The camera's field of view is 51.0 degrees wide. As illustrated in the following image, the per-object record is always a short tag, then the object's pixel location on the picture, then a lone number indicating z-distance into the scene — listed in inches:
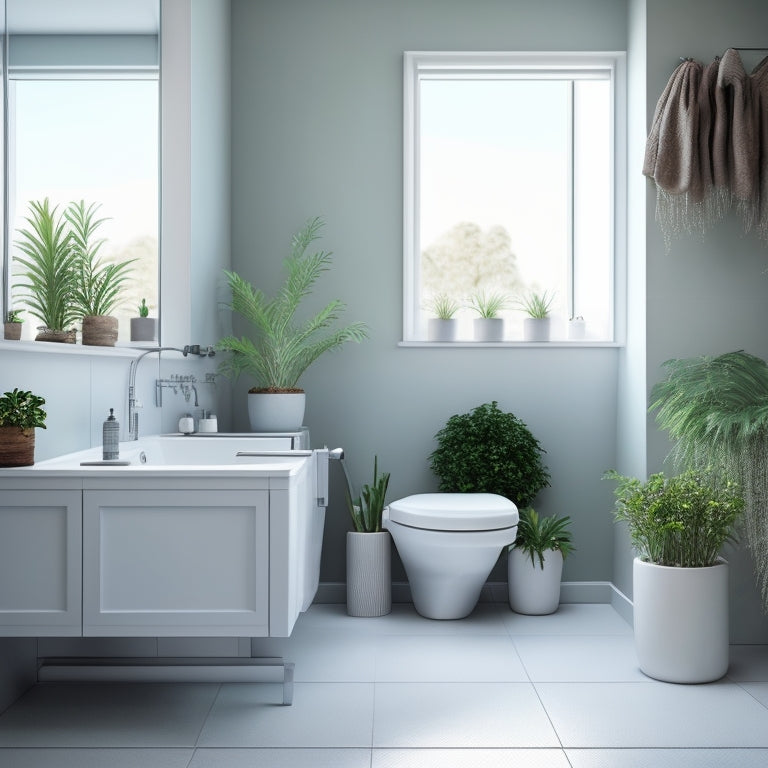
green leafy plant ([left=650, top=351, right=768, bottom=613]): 96.0
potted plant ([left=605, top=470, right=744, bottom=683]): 94.3
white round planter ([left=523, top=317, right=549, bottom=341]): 136.6
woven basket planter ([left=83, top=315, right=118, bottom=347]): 89.7
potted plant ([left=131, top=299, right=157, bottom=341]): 102.3
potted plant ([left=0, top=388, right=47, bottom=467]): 70.9
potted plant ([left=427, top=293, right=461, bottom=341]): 135.7
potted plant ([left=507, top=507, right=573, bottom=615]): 124.6
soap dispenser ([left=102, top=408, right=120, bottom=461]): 82.0
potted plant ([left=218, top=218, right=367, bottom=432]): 120.3
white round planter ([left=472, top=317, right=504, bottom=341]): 135.9
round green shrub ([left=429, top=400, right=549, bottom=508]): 125.4
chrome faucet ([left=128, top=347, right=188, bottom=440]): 95.5
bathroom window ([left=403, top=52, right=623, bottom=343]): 139.8
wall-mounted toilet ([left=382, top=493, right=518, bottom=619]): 111.4
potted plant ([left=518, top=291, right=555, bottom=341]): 136.6
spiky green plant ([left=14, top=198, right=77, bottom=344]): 79.7
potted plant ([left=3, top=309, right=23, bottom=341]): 75.9
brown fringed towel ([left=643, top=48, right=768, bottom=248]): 108.9
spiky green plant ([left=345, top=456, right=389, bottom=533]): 127.1
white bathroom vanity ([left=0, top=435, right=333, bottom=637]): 70.6
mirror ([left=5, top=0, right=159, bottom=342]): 78.4
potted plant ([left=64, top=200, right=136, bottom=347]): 89.2
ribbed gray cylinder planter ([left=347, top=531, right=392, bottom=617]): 124.7
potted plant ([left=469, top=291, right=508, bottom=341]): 135.9
